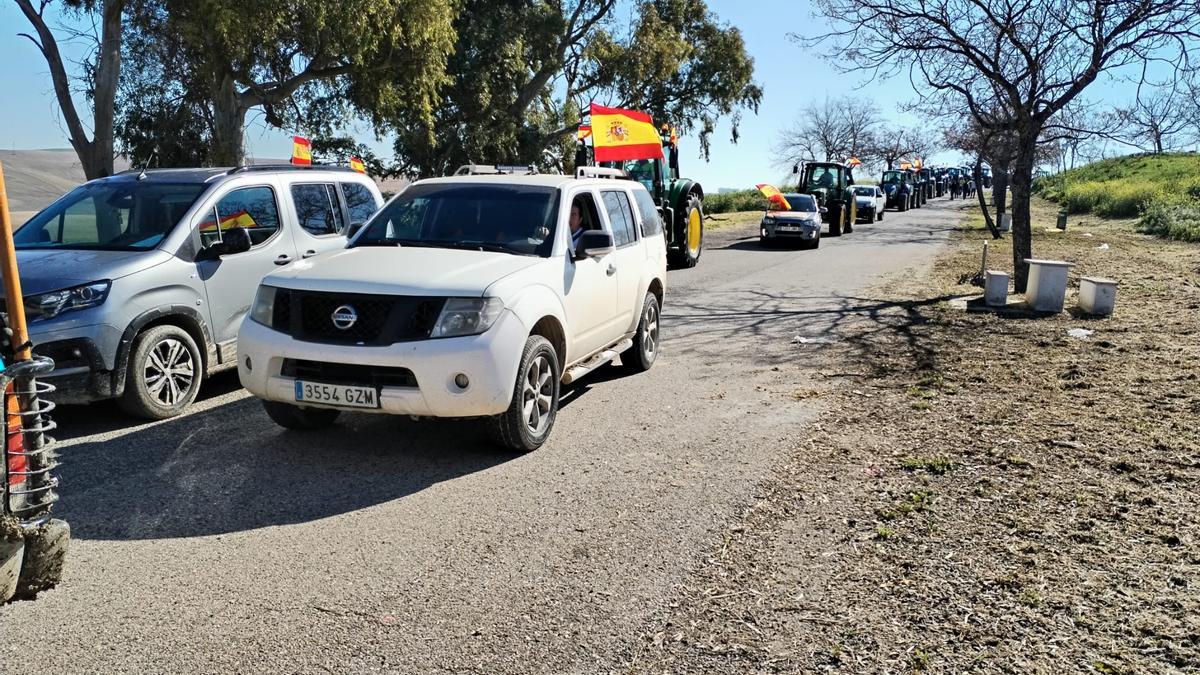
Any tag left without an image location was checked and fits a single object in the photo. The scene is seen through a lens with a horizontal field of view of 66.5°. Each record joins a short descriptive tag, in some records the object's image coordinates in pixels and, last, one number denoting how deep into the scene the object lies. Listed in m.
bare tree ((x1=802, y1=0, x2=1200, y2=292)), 11.92
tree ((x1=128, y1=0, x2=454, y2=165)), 17.02
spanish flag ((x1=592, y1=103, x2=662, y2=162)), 16.22
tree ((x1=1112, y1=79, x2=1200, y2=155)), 13.23
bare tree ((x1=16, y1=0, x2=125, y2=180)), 17.19
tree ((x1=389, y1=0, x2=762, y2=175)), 29.39
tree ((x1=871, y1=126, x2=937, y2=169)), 73.31
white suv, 5.29
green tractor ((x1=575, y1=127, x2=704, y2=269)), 18.31
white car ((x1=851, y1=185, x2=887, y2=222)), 37.66
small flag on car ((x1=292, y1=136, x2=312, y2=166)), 13.91
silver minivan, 6.06
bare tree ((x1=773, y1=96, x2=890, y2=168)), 72.56
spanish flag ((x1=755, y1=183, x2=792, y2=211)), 22.38
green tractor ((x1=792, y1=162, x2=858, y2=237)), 29.12
